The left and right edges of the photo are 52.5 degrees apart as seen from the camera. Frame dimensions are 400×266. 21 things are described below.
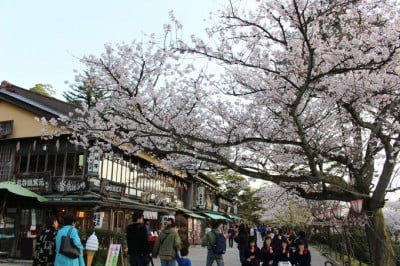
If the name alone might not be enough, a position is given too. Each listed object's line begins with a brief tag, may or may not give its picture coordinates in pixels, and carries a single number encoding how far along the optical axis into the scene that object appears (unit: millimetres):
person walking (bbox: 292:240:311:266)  9516
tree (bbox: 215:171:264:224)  59303
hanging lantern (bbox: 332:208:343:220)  16756
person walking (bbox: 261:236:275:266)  9992
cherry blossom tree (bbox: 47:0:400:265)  6711
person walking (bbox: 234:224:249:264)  11869
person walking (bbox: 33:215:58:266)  6145
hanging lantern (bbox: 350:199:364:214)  8586
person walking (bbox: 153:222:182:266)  8023
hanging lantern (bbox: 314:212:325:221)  20738
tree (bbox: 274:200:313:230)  32581
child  7989
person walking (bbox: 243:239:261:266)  9891
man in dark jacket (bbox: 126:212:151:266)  8062
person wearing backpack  10102
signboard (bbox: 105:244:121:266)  10645
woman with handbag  5590
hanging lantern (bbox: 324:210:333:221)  17934
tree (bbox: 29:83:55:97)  39500
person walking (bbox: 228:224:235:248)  28603
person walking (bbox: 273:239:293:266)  9873
